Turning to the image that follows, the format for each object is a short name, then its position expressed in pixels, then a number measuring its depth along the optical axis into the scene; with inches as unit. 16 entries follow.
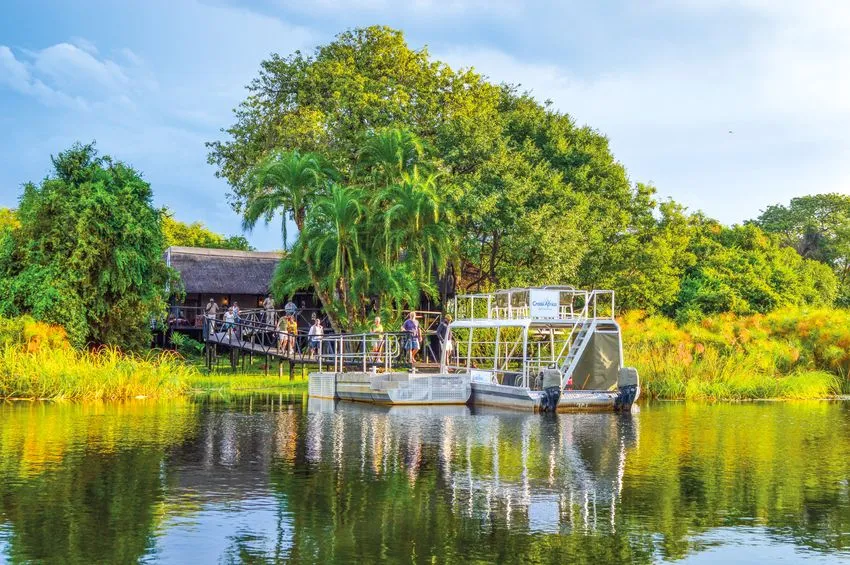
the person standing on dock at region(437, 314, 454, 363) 1330.0
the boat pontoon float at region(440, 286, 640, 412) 1135.0
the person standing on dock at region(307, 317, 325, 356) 1510.8
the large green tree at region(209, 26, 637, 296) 1690.5
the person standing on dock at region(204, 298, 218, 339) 1684.3
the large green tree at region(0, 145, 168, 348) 1437.0
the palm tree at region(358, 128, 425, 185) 1659.7
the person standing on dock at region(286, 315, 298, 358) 1593.4
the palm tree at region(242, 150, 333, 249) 1612.9
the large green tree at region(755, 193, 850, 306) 2976.6
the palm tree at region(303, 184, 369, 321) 1556.3
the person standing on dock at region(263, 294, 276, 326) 1861.5
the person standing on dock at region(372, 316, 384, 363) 1365.3
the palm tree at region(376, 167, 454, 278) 1551.4
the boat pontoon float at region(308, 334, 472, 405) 1207.6
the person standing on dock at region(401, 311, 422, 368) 1334.0
